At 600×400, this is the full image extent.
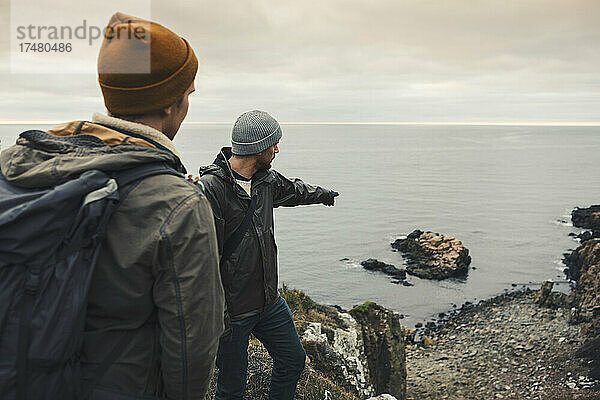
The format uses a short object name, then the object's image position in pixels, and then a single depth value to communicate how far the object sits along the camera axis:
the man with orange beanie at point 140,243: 2.35
